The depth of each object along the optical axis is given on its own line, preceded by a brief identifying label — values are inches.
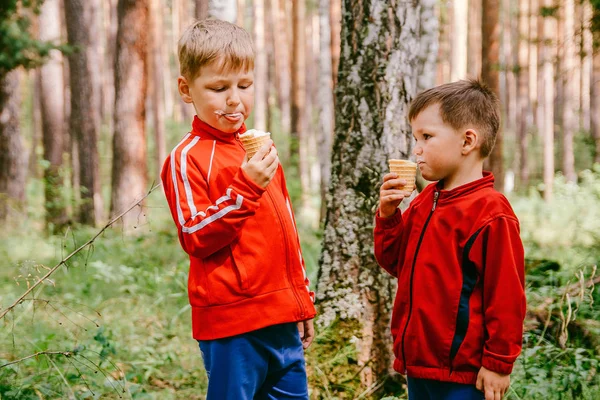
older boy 89.8
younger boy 82.9
